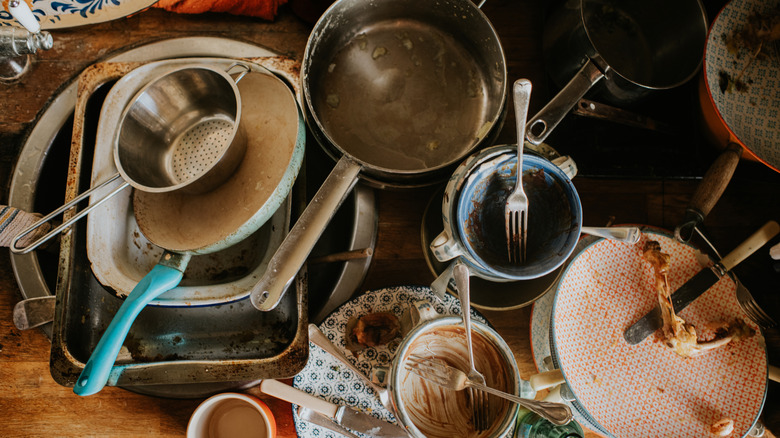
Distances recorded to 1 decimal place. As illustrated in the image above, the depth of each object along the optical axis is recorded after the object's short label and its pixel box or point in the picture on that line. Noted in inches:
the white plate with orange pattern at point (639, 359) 31.1
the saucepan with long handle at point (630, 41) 31.9
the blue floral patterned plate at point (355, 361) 31.9
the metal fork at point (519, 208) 25.3
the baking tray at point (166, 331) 28.9
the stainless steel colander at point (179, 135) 28.9
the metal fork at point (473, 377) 27.1
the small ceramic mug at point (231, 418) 31.4
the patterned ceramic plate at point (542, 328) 33.4
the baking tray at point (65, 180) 33.9
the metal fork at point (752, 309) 30.7
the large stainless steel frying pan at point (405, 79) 32.5
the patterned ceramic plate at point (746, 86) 34.2
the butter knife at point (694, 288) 31.4
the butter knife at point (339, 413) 30.0
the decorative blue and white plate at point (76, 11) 35.5
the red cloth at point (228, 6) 36.3
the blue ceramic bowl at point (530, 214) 26.9
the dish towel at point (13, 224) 30.7
